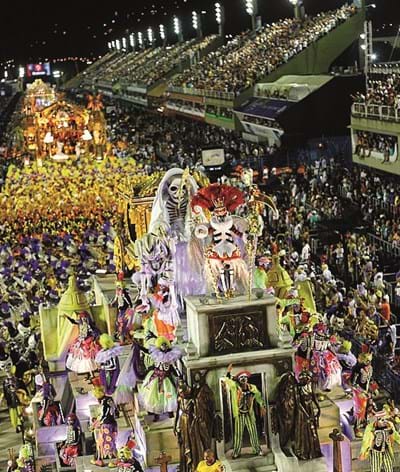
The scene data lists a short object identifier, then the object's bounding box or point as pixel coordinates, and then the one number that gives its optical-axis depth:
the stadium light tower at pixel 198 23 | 105.19
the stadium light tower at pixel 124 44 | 163.24
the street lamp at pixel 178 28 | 116.31
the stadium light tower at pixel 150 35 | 139.12
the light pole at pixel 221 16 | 91.56
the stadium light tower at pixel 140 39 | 146.12
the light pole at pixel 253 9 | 81.25
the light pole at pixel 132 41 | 153.75
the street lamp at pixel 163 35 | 127.64
